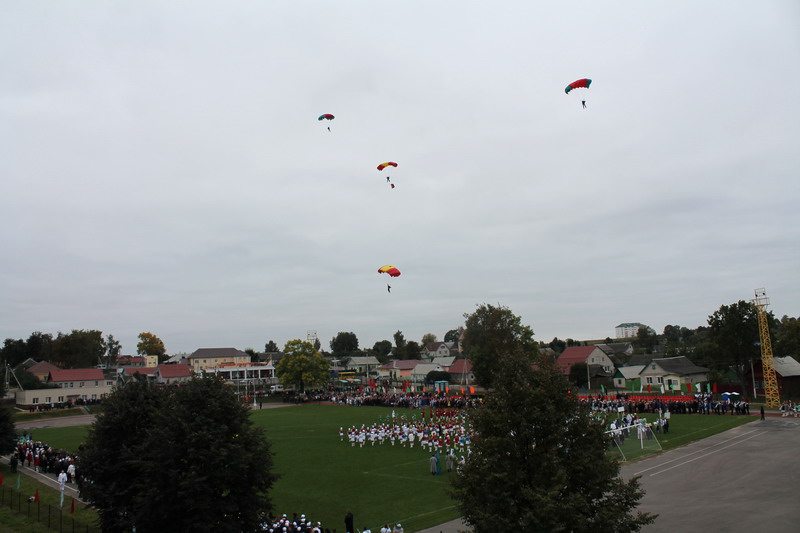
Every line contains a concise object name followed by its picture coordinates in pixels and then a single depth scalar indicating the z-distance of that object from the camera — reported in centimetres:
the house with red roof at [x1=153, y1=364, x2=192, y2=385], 9794
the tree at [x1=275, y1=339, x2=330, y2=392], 7769
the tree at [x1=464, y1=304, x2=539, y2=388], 6128
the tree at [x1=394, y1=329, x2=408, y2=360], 17722
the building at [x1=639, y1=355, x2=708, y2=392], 6303
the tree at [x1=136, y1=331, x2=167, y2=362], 15812
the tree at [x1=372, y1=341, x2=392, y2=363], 19548
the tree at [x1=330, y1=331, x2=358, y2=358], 19875
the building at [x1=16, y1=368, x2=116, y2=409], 7444
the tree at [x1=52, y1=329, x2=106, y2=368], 11494
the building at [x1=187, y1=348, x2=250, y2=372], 12231
